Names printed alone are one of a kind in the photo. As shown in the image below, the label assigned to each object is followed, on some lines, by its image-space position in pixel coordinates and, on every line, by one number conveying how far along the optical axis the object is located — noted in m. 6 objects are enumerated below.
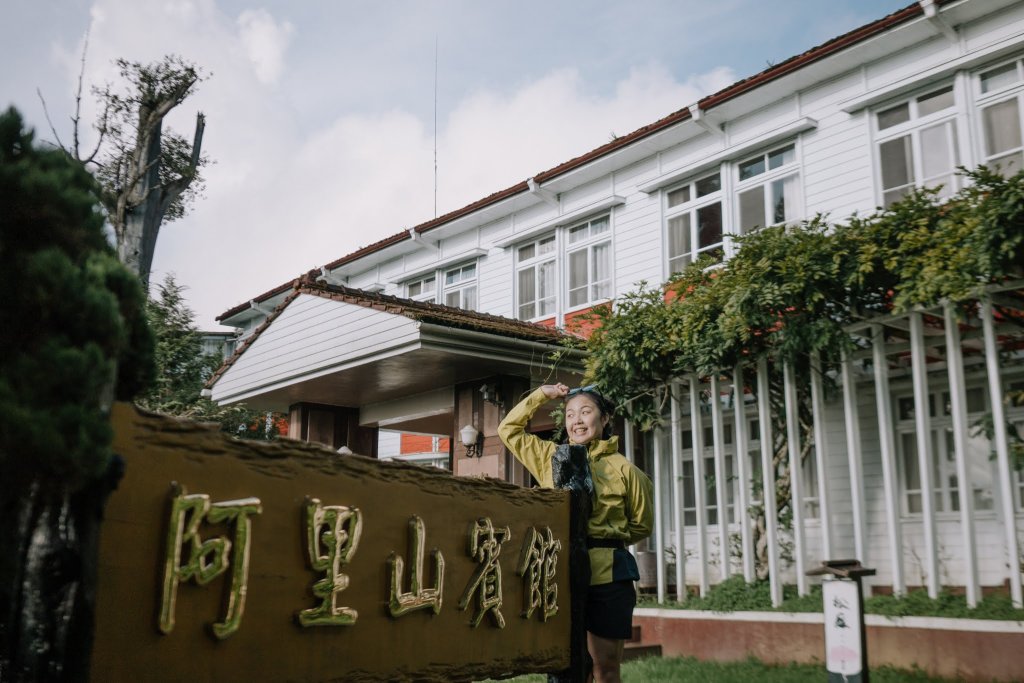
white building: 7.80
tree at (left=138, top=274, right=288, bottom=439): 15.12
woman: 3.29
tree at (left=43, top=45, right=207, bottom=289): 14.28
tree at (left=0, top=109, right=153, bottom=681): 1.29
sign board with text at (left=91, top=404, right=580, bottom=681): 1.54
